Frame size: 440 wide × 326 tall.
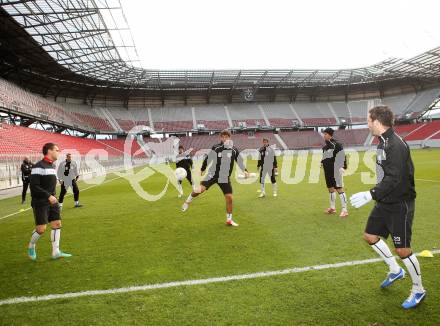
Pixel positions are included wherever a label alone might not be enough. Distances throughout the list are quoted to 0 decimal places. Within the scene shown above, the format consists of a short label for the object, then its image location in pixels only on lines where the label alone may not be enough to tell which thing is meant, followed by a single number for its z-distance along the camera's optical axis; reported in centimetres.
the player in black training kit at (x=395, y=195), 365
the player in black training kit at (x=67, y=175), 1203
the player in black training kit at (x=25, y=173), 1462
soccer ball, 1242
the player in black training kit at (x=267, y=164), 1286
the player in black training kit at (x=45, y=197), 584
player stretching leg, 803
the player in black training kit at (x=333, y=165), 889
